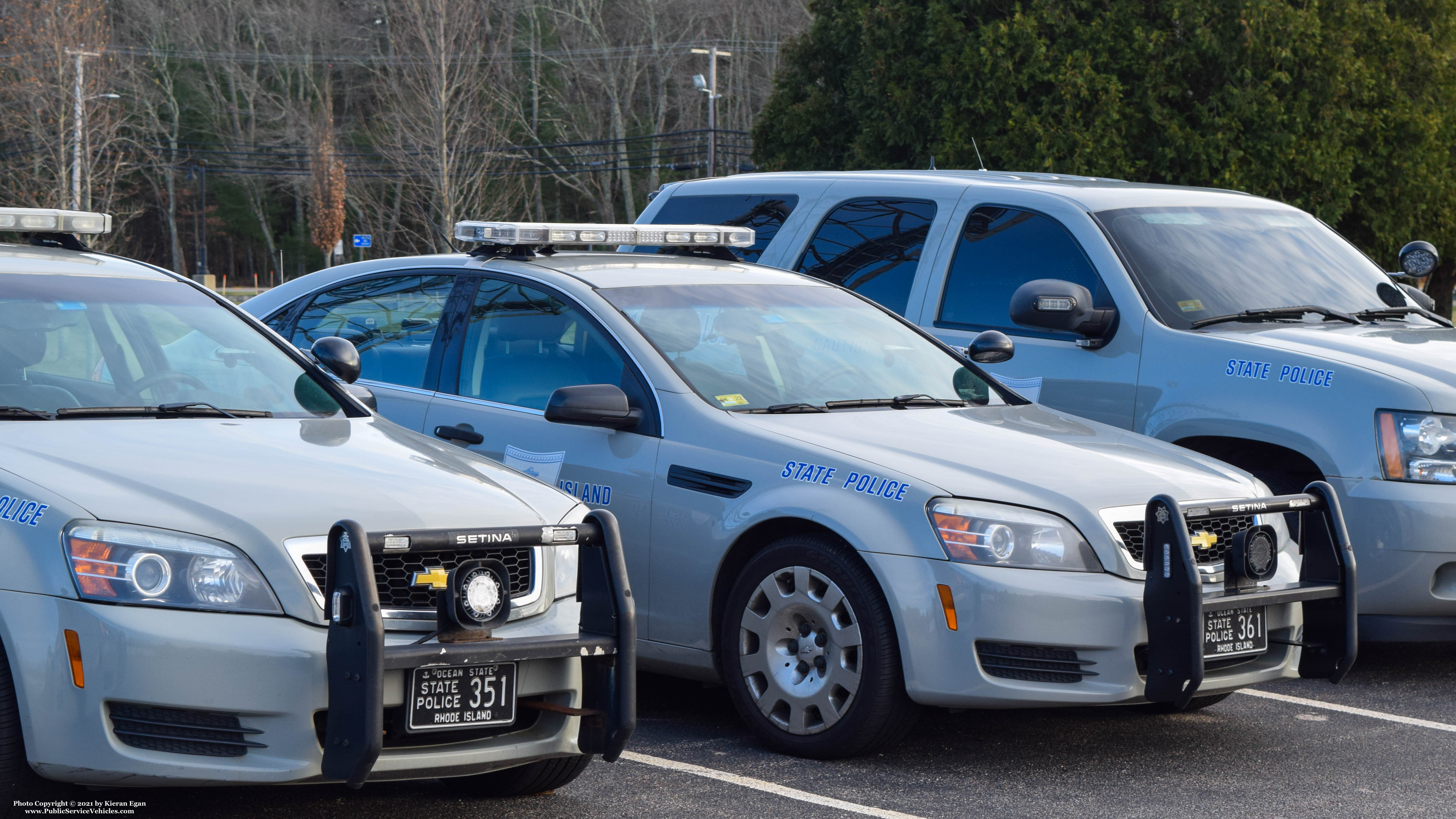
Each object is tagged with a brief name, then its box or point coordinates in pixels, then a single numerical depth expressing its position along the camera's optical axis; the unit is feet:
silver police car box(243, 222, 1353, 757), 30.83
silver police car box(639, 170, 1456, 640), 39.60
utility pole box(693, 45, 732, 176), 260.01
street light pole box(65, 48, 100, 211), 266.77
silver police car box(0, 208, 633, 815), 23.02
